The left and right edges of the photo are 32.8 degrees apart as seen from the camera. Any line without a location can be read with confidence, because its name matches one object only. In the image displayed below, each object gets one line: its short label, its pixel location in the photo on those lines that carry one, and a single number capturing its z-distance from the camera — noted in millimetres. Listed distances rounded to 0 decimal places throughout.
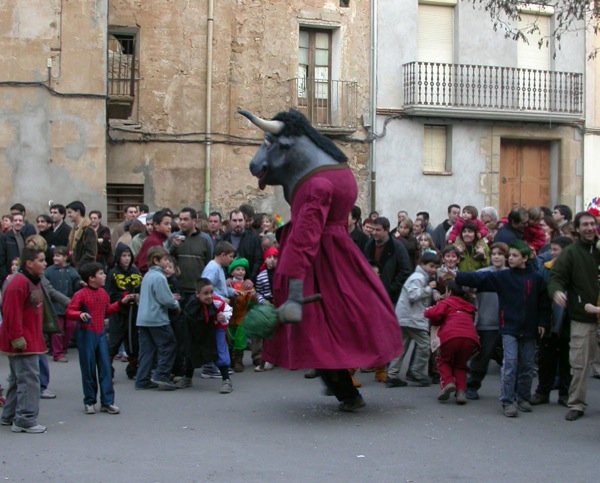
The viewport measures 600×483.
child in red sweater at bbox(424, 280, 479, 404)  9953
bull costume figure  8820
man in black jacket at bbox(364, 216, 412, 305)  11797
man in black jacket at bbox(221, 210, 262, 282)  13291
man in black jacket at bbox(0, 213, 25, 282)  14188
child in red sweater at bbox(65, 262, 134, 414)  9250
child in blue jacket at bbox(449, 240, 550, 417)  9406
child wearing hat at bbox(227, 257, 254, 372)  12203
